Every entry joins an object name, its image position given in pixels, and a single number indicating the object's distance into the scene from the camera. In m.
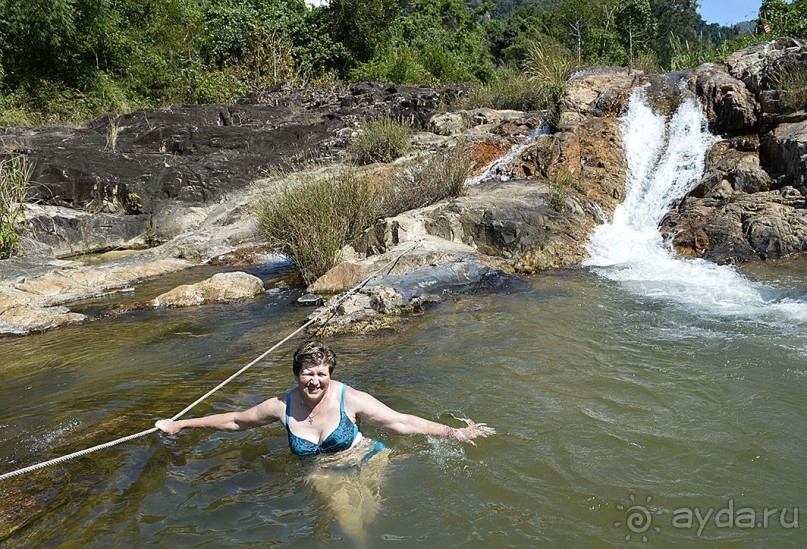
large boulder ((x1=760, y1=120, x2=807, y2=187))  8.05
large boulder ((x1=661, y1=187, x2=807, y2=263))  7.42
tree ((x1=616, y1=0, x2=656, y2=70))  21.83
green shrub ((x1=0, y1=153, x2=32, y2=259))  8.77
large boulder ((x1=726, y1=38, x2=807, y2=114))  9.39
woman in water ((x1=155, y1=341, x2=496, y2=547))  2.86
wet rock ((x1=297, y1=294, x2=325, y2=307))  6.61
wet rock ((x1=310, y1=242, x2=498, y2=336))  5.61
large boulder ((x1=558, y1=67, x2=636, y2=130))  11.46
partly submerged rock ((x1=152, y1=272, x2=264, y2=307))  7.21
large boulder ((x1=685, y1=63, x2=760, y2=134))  9.62
